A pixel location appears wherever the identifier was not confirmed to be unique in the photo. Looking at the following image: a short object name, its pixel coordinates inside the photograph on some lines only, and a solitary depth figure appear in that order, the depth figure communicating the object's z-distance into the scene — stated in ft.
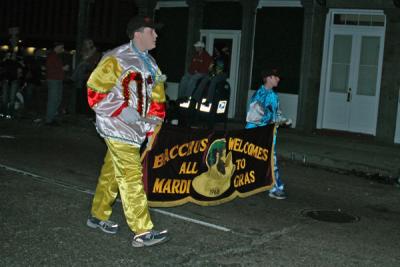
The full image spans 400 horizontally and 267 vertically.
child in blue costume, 27.71
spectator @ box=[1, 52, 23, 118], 55.52
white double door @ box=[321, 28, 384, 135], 52.19
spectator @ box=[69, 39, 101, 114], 53.83
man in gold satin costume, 20.10
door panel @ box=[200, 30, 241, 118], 60.75
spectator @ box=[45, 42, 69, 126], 51.78
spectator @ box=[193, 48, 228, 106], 47.11
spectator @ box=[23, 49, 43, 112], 57.62
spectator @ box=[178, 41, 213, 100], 53.01
